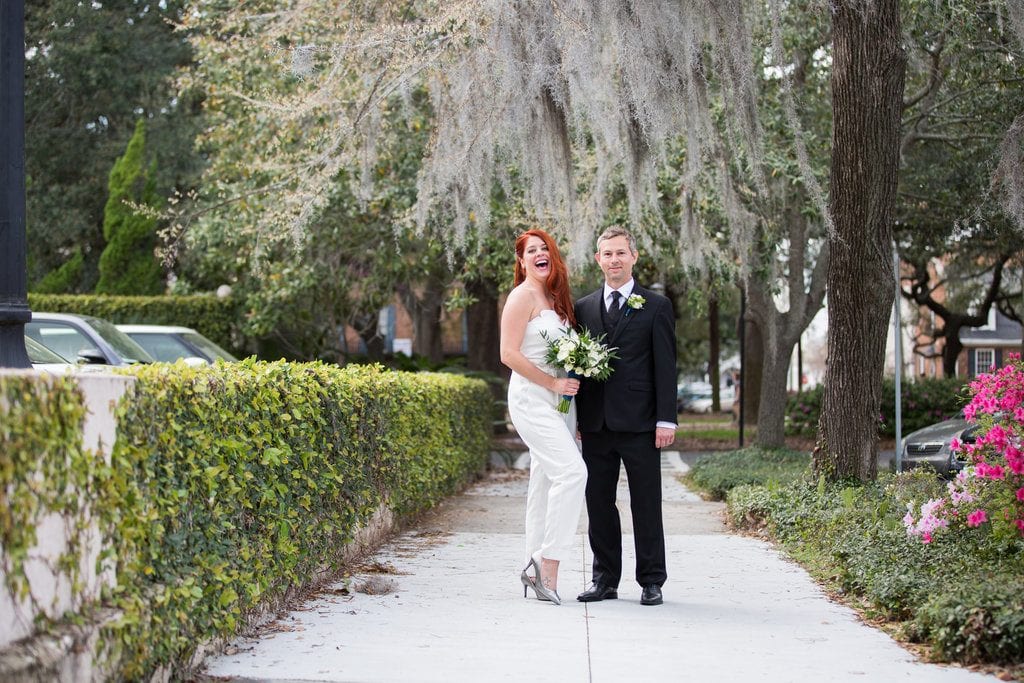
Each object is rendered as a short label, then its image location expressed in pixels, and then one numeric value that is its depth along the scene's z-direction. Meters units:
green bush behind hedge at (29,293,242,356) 24.23
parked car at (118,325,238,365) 17.20
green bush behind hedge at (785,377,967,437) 25.94
